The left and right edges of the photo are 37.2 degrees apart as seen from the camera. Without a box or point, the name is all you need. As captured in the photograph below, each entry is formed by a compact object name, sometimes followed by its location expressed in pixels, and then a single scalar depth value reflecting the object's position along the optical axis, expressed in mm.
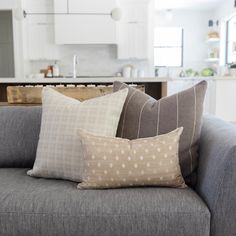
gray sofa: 1211
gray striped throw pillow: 1500
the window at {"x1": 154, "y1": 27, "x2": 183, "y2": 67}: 8180
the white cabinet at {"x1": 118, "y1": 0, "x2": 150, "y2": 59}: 5836
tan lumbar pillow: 1366
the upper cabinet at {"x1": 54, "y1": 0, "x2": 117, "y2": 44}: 5738
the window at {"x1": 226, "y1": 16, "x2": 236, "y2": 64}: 6598
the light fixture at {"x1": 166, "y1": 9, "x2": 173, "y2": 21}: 7561
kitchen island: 3801
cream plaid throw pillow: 1510
